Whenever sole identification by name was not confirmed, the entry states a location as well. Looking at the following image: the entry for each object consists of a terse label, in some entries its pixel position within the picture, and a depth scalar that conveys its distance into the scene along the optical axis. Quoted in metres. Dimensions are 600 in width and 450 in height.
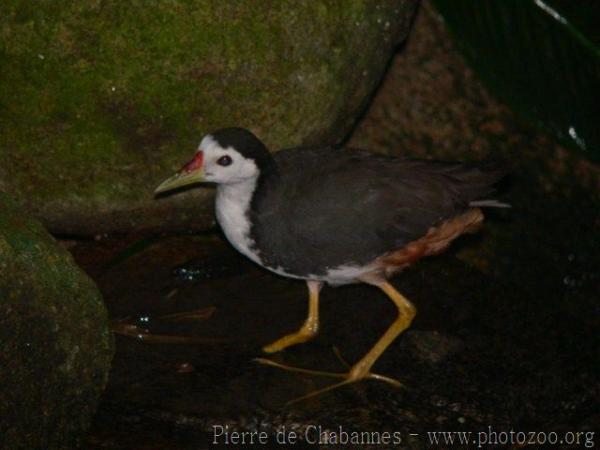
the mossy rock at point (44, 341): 3.79
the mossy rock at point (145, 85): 4.80
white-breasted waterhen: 4.55
